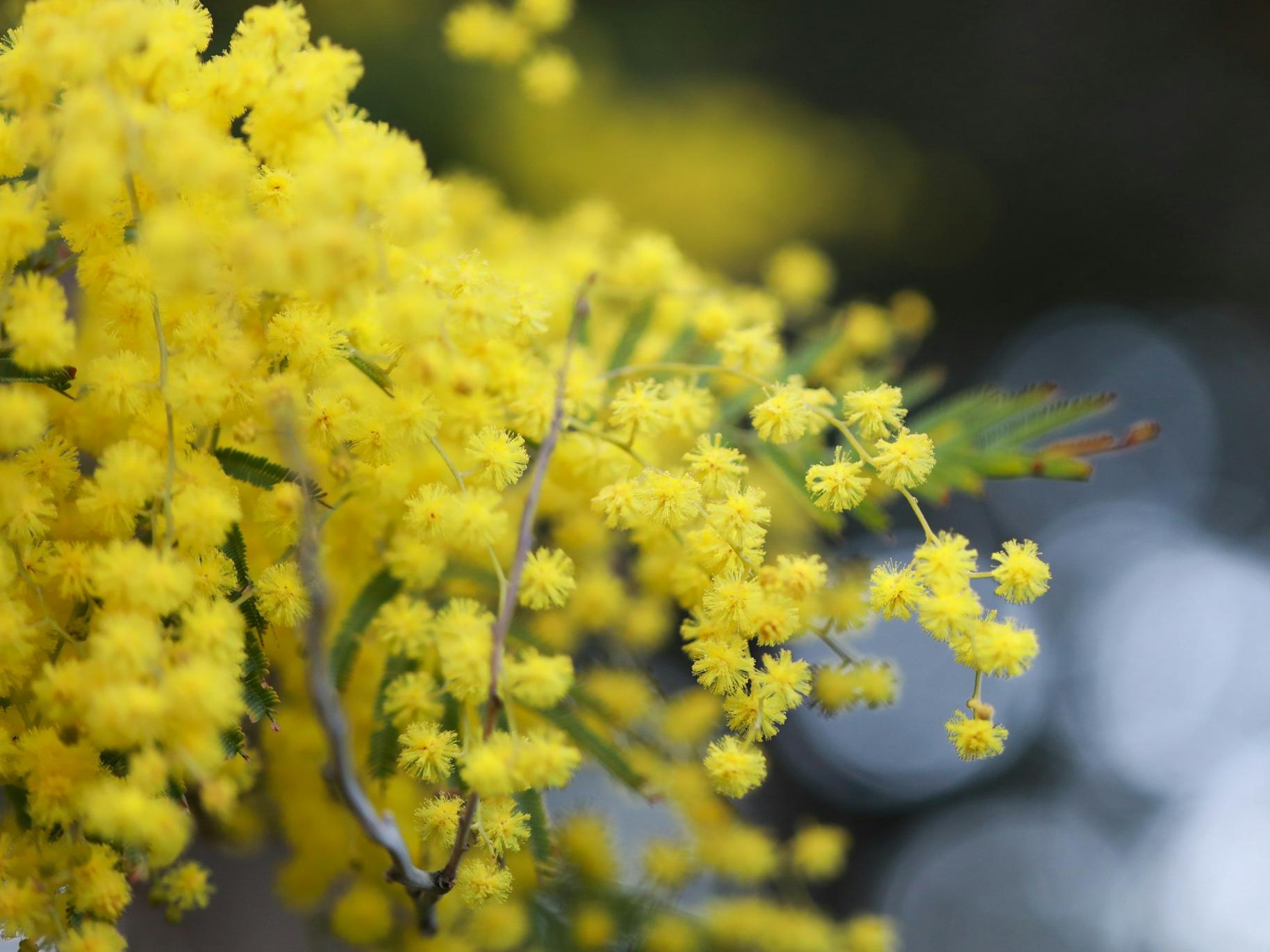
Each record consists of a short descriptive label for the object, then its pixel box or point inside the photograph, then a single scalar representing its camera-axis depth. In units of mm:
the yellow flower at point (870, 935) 565
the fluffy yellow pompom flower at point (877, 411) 502
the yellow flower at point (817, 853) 575
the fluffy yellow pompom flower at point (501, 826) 490
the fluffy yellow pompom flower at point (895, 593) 496
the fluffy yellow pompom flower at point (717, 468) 499
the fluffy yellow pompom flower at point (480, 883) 490
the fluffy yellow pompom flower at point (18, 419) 482
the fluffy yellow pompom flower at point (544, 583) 493
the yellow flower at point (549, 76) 573
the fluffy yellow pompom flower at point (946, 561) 495
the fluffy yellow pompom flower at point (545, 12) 567
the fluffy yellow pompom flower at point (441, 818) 491
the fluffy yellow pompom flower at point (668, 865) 567
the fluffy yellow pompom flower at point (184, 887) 505
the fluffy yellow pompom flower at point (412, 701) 503
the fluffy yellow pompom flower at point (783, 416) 504
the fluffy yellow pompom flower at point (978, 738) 493
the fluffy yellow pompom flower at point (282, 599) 496
